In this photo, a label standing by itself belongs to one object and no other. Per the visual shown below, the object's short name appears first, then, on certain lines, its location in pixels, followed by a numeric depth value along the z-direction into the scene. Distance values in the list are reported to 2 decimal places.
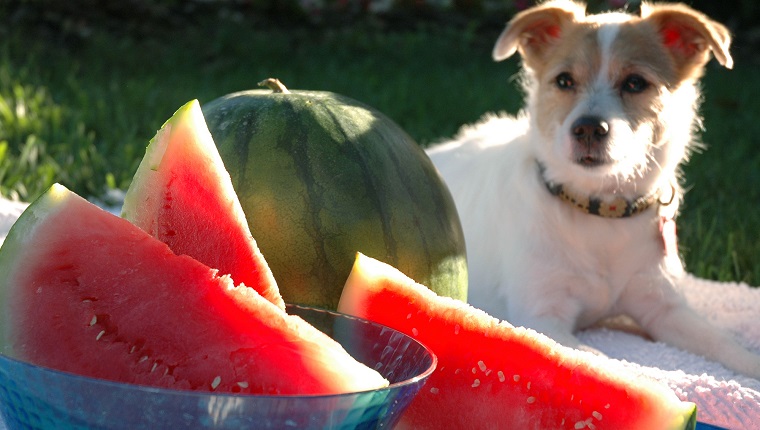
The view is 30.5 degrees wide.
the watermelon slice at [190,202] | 0.65
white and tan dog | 0.97
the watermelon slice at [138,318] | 0.52
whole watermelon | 0.73
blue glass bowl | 0.48
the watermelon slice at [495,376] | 0.62
